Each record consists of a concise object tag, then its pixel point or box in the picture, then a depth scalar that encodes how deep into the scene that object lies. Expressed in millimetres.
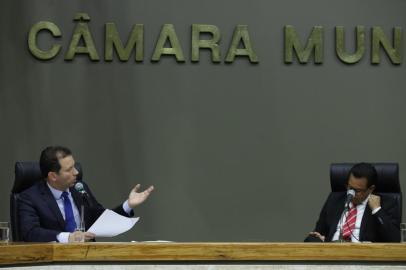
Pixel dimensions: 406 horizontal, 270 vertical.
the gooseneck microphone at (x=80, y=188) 8019
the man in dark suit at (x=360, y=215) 9133
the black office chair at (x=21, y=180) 8672
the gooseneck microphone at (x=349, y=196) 9000
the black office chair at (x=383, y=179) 9391
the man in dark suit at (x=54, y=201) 8375
